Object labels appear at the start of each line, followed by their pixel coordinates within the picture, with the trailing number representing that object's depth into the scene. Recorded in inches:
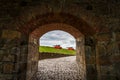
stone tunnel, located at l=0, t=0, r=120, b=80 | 82.2
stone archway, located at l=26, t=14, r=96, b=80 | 89.4
